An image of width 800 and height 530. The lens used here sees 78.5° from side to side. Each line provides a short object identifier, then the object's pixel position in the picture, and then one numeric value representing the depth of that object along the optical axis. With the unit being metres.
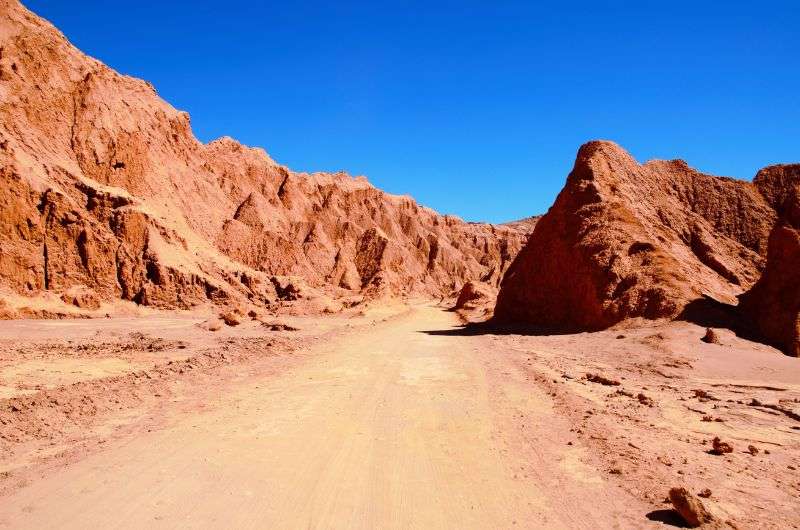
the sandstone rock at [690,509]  4.15
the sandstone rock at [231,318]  22.33
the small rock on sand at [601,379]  10.09
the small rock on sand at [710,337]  14.01
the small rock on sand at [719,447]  5.94
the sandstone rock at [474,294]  40.94
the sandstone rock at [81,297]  24.80
